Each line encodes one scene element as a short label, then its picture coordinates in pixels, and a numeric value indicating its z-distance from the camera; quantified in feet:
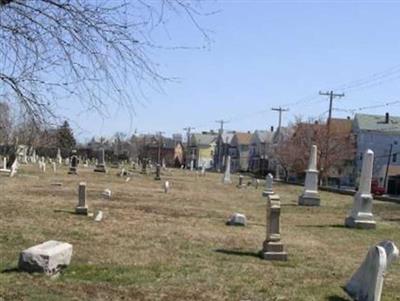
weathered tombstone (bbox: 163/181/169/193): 112.58
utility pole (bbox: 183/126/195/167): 622.13
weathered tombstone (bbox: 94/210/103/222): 56.98
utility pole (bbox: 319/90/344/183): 266.16
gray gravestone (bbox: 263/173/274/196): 126.67
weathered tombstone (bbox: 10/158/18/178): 137.66
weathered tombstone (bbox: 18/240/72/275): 30.63
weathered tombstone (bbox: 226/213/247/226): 60.34
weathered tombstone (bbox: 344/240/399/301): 27.14
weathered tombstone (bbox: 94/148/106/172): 198.37
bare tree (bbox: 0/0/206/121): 20.29
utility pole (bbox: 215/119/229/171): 496.64
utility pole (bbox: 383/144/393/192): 311.93
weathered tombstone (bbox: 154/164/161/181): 177.36
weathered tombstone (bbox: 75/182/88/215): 61.11
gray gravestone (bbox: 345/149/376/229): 68.40
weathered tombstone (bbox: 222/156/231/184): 191.09
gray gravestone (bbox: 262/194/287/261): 40.70
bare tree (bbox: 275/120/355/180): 288.10
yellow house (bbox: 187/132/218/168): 610.85
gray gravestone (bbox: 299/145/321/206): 101.24
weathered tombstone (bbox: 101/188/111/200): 84.92
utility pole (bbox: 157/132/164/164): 512.30
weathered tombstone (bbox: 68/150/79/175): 173.69
